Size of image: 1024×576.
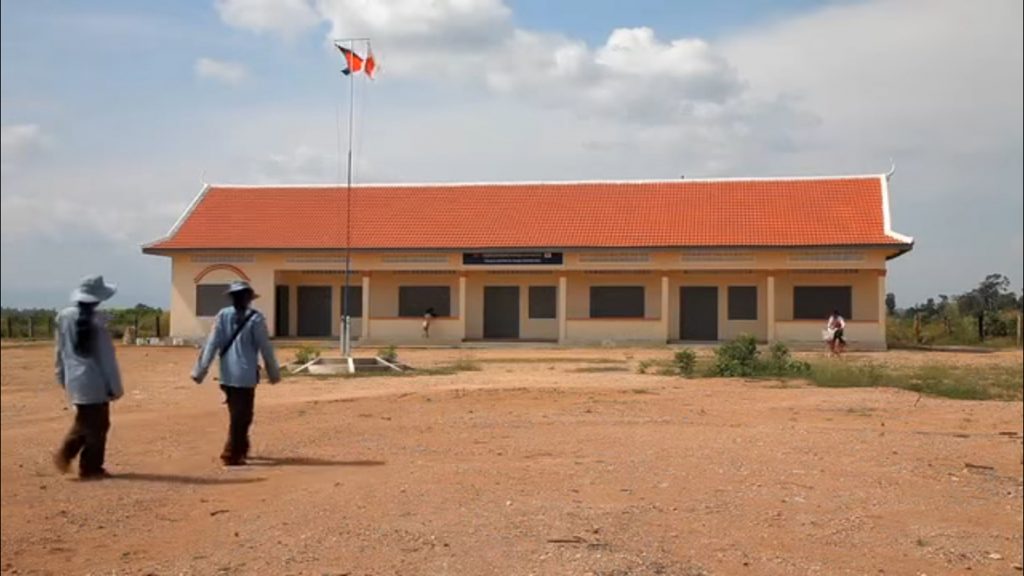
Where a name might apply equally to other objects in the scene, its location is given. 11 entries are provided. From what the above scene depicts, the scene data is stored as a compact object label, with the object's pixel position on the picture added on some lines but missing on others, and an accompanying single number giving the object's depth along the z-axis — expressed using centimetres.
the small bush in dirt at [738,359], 1942
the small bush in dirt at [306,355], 1870
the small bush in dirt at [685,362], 1981
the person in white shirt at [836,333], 2570
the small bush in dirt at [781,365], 1932
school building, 2916
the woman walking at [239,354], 605
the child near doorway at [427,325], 3031
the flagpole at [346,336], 2081
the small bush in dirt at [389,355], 1998
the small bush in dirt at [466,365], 2014
